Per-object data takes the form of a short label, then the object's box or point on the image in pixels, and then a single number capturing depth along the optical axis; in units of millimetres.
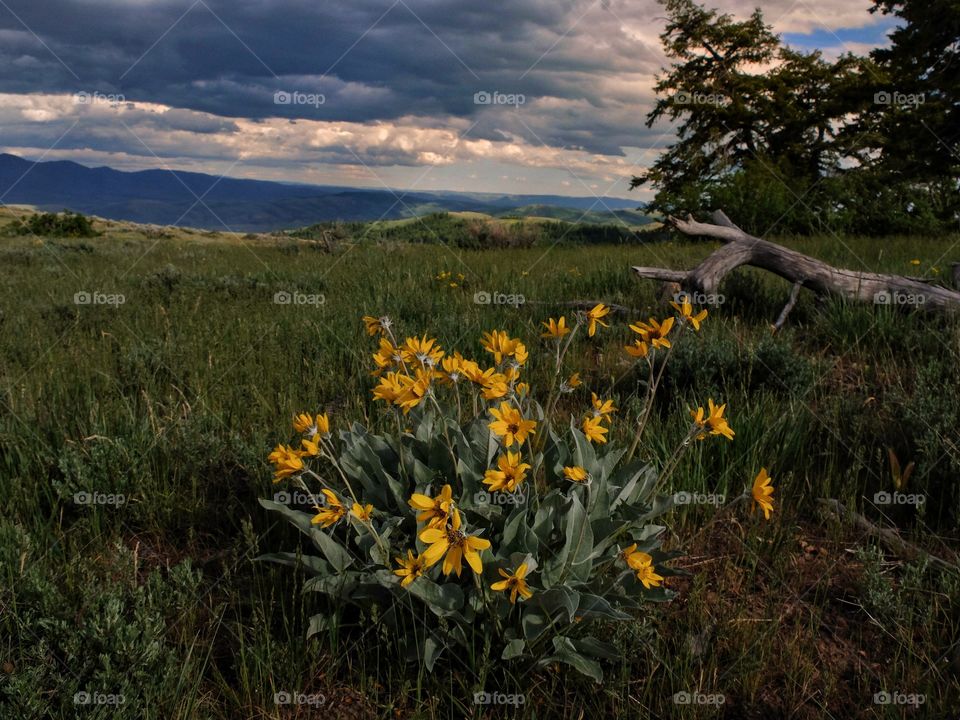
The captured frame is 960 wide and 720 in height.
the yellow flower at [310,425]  2229
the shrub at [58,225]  20750
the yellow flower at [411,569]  1975
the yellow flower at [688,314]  2506
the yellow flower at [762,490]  2252
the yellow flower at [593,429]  2334
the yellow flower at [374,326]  2688
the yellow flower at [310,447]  2166
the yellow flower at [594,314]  2466
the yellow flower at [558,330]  2473
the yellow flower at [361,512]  2029
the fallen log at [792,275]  5781
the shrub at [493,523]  2096
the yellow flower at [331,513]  2027
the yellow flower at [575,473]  2014
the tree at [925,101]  20188
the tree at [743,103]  23922
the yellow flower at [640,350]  2420
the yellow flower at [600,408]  2420
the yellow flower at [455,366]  2302
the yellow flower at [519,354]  2475
